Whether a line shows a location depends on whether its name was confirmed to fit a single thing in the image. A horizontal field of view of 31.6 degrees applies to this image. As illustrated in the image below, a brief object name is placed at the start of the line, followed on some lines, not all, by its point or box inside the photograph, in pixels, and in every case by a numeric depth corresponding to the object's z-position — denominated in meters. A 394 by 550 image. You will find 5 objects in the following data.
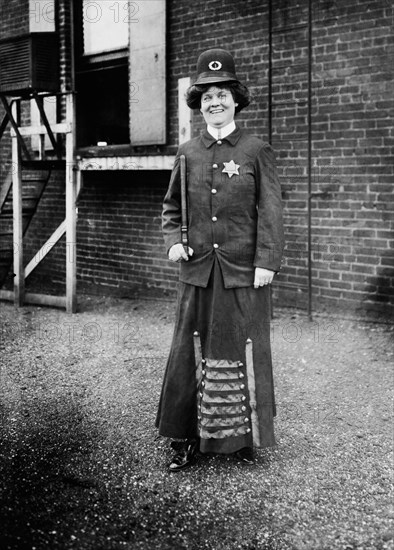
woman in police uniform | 3.72
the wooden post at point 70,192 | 7.99
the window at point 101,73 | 8.87
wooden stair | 8.52
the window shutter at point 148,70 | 8.29
